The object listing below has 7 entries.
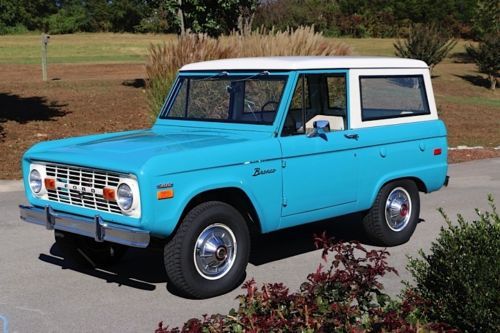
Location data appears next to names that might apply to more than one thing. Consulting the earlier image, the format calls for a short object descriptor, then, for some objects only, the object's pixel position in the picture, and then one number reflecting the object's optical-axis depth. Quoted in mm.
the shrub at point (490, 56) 30141
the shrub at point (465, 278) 3607
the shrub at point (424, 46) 26562
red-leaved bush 3295
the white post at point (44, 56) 25594
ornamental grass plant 14367
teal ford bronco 5145
